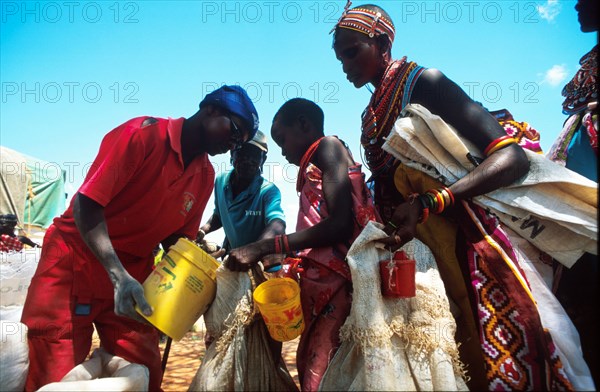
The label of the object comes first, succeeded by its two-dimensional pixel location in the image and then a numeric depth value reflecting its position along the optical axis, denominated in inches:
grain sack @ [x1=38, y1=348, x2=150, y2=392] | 63.7
